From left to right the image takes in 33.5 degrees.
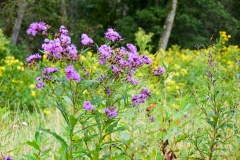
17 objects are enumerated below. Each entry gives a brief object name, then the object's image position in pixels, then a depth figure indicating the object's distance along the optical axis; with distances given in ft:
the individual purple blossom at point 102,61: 6.26
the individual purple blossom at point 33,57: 6.35
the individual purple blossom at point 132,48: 6.65
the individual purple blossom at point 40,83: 6.03
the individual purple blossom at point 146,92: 6.73
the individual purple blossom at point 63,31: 6.09
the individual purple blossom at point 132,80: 6.40
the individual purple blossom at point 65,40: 5.81
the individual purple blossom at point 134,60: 6.32
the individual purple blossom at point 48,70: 5.87
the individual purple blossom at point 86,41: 6.26
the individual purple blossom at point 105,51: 6.07
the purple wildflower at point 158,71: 6.93
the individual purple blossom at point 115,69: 6.03
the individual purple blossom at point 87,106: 5.60
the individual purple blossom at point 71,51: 5.74
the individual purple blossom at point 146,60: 6.66
